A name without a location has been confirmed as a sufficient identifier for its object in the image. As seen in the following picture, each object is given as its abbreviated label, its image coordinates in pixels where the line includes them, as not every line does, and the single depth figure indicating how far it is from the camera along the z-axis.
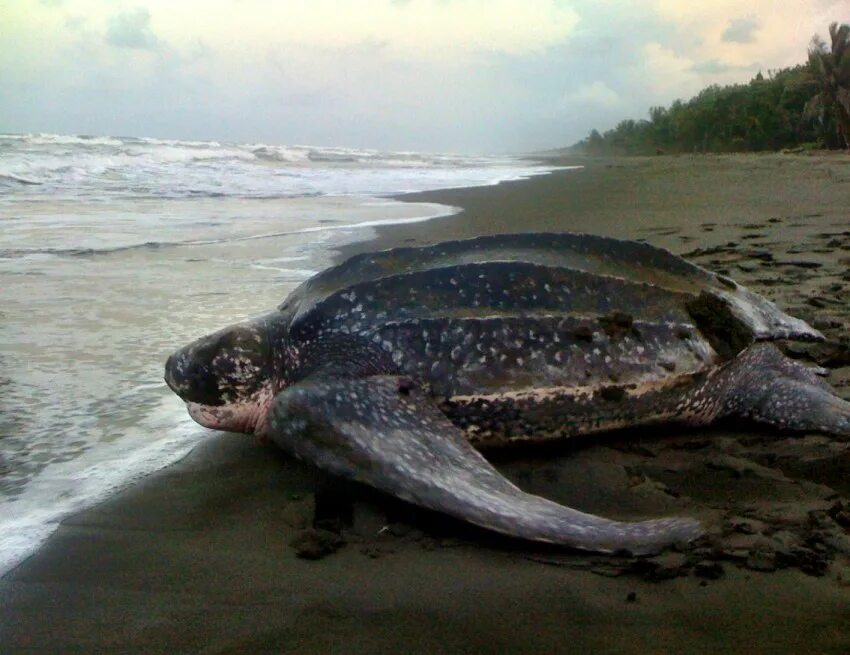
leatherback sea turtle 1.92
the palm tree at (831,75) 30.95
